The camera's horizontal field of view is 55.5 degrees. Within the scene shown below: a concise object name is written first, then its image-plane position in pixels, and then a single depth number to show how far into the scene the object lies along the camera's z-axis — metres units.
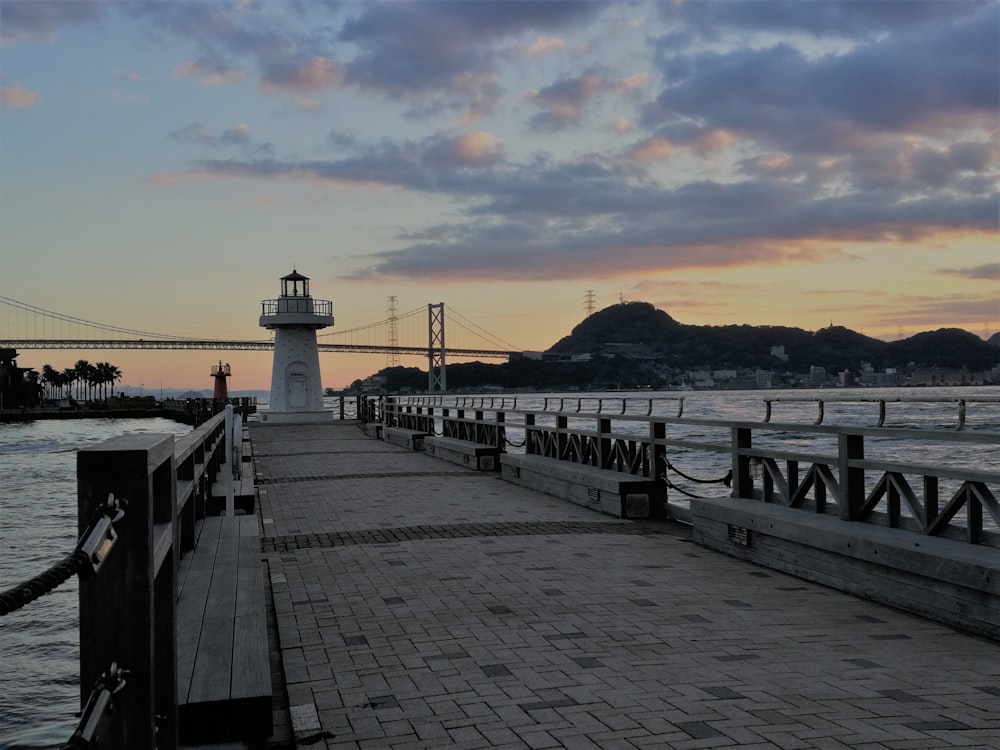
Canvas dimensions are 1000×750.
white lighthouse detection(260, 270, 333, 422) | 39.81
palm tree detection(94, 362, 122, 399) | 154.00
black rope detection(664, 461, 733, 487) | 9.95
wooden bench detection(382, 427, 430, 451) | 23.19
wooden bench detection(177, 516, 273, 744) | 3.41
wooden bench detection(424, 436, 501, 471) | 17.06
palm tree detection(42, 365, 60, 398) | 152.38
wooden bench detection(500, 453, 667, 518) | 10.76
